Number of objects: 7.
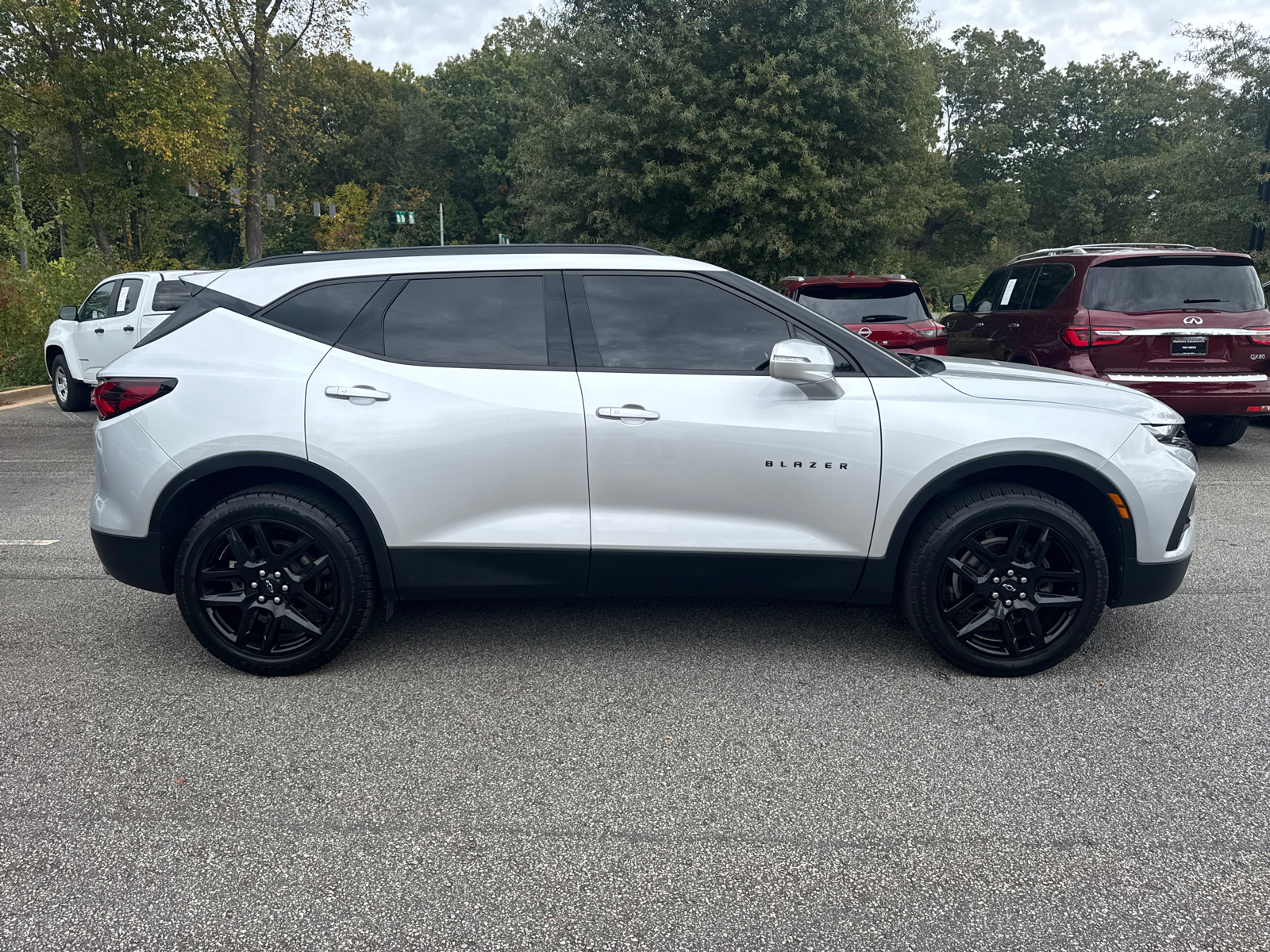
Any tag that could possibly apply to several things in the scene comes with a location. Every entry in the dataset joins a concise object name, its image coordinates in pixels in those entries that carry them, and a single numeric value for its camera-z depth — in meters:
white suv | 3.63
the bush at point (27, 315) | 14.33
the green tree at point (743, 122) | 19.53
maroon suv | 7.91
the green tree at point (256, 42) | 24.50
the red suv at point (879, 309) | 9.19
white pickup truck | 11.52
